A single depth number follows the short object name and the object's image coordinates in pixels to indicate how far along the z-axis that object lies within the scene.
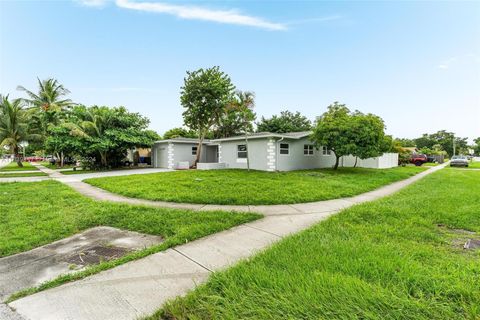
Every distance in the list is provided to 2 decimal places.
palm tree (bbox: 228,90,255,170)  14.48
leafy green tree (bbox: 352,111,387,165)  13.42
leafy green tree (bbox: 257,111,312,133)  33.44
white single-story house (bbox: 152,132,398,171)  15.21
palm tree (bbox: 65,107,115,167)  16.73
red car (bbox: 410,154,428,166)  27.08
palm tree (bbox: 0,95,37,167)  21.77
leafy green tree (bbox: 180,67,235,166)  17.65
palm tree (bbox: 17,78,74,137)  22.03
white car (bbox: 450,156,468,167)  24.30
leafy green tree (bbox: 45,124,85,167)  16.30
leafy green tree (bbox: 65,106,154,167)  16.95
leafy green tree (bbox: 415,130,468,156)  60.31
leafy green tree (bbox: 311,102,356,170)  13.62
